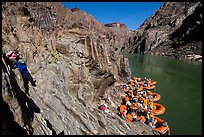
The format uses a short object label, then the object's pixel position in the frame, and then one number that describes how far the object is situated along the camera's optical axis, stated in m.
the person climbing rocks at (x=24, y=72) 7.88
